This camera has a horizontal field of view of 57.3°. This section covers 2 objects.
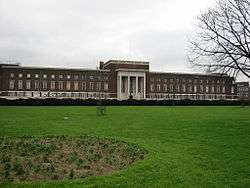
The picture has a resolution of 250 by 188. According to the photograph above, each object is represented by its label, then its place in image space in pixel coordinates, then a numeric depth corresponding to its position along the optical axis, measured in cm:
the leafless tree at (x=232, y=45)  1289
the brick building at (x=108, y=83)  5658
